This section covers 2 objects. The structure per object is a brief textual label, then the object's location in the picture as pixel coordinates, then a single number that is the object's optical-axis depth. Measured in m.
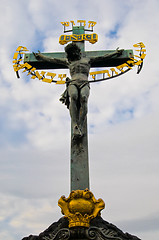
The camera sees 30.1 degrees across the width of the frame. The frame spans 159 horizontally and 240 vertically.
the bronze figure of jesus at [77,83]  6.33
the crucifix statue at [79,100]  5.08
